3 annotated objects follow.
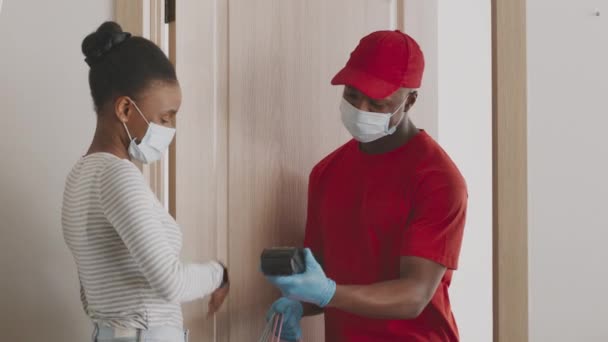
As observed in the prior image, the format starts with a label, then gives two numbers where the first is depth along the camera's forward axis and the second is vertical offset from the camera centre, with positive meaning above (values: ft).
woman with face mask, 8.45 -0.22
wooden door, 10.16 +0.43
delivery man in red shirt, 9.35 -0.32
